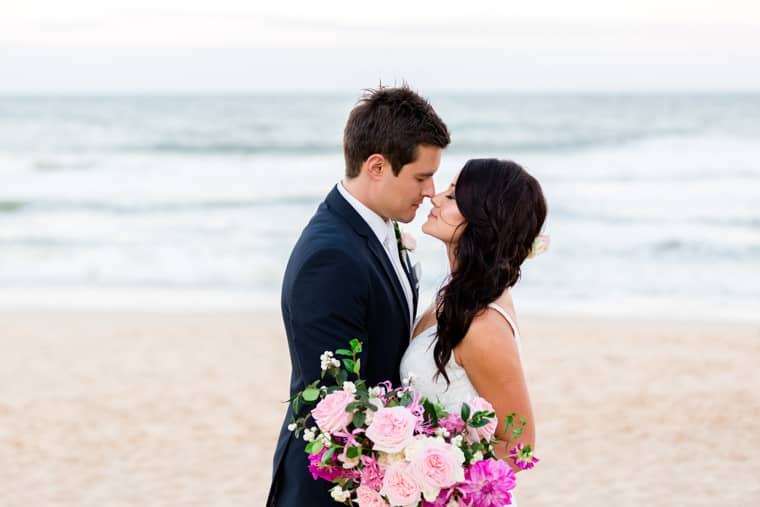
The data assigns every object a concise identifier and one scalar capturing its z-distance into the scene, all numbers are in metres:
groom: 3.04
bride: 3.26
